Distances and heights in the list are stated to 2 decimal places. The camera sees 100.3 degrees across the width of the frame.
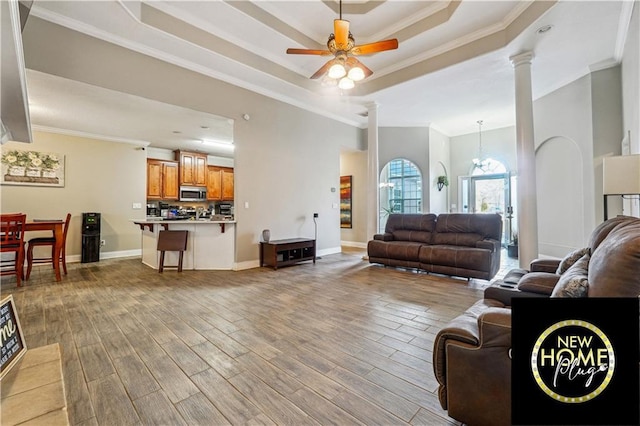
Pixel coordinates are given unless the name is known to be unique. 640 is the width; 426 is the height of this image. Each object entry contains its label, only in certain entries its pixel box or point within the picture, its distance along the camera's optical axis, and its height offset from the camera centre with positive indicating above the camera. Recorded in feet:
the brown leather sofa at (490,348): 3.46 -2.07
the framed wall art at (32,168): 16.88 +3.37
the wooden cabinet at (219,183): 26.89 +3.48
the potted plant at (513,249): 20.75 -2.78
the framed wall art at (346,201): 26.00 +1.43
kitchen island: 16.05 -1.83
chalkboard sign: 3.24 -1.54
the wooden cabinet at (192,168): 24.89 +4.76
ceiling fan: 10.19 +6.51
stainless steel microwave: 25.04 +2.34
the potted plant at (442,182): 26.63 +3.31
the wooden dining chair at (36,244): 13.82 -1.30
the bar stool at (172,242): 15.21 -1.39
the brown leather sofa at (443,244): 13.39 -1.68
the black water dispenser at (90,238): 18.83 -1.38
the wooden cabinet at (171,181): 24.00 +3.39
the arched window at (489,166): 26.35 +4.76
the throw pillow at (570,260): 6.65 -1.18
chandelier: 26.66 +5.45
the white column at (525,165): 13.07 +2.41
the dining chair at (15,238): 11.98 -0.87
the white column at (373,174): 19.53 +3.06
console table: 16.16 -2.24
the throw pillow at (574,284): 4.17 -1.16
